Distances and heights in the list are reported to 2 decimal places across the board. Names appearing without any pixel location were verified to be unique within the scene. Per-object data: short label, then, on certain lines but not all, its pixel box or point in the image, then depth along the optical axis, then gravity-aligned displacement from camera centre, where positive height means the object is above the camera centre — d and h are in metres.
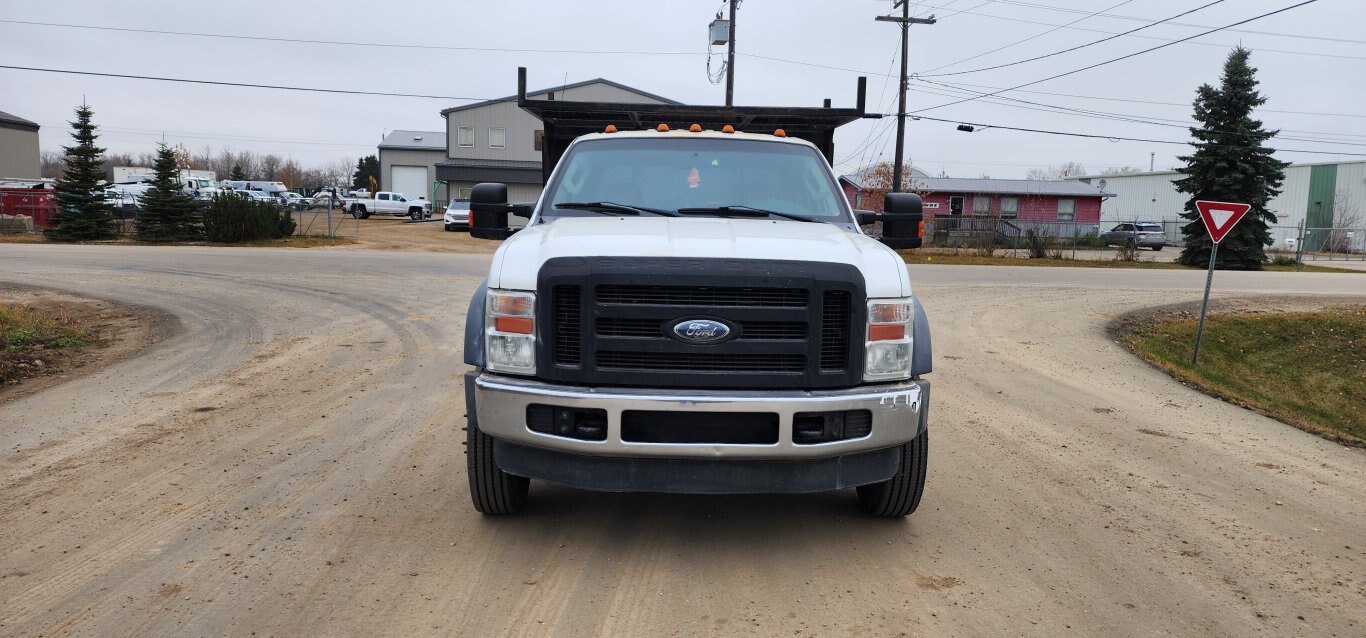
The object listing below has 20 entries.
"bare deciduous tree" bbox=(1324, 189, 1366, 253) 47.81 +0.73
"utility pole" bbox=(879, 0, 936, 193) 33.16 +4.20
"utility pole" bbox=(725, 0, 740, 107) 35.53 +5.48
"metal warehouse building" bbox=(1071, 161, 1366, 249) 57.31 +2.32
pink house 63.66 +1.84
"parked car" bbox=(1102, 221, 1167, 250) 50.94 -0.28
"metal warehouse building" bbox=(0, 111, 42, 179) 64.25 +3.22
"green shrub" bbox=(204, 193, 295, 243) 29.64 -0.56
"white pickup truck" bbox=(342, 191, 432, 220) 52.12 +0.01
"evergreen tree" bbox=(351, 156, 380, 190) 105.10 +3.88
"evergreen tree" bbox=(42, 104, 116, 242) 30.70 +0.01
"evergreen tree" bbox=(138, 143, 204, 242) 30.09 -0.33
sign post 11.76 +0.21
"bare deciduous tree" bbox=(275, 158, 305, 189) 115.38 +3.52
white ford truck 4.10 -0.64
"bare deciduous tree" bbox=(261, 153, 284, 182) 128.18 +4.98
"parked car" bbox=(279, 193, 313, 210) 54.92 +0.13
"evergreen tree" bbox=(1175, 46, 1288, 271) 38.59 +3.37
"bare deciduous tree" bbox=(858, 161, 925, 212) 52.88 +2.23
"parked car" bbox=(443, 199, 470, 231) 41.31 -0.40
